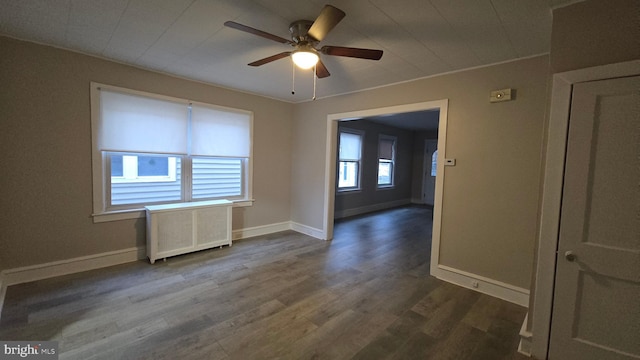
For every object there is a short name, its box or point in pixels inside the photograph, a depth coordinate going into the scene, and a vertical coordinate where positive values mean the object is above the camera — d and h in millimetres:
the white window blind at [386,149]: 7466 +585
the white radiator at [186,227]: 3258 -927
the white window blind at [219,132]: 3809 +477
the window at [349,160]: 6344 +165
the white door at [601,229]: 1509 -336
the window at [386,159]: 7495 +264
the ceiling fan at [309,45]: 1771 +945
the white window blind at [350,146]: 6328 +533
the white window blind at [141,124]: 3045 +455
